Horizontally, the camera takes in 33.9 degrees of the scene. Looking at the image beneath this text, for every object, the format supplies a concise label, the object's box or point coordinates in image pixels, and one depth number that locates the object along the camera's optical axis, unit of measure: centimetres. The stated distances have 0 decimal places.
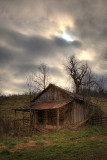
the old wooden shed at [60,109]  2206
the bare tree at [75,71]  4525
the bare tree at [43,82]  4292
